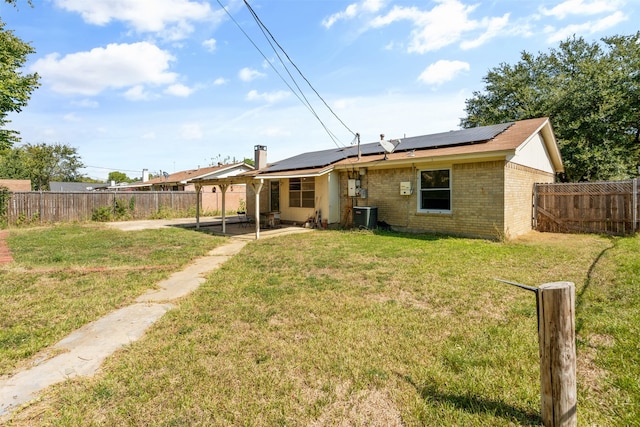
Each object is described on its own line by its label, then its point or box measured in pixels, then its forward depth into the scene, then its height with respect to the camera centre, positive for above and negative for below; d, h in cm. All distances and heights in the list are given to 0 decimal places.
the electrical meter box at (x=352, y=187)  1245 +74
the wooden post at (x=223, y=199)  1213 +31
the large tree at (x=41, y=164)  4453 +665
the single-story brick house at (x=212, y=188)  2450 +178
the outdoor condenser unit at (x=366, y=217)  1171 -41
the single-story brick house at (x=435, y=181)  956 +89
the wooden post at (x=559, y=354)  201 -96
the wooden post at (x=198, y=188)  1358 +84
